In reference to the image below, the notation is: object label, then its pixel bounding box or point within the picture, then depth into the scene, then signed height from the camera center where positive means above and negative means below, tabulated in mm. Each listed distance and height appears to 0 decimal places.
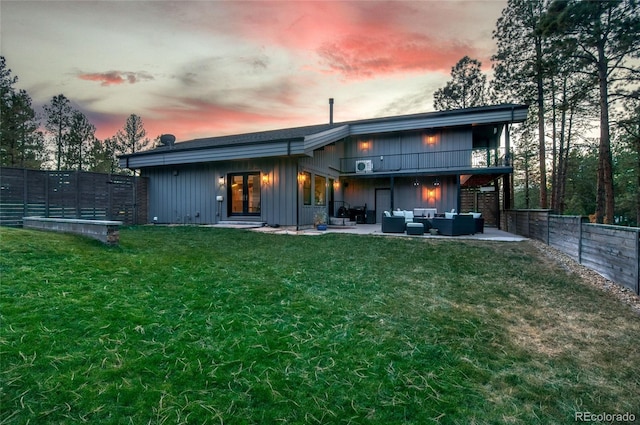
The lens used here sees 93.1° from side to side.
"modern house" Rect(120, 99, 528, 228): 11516 +1722
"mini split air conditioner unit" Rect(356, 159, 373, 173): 15612 +2267
